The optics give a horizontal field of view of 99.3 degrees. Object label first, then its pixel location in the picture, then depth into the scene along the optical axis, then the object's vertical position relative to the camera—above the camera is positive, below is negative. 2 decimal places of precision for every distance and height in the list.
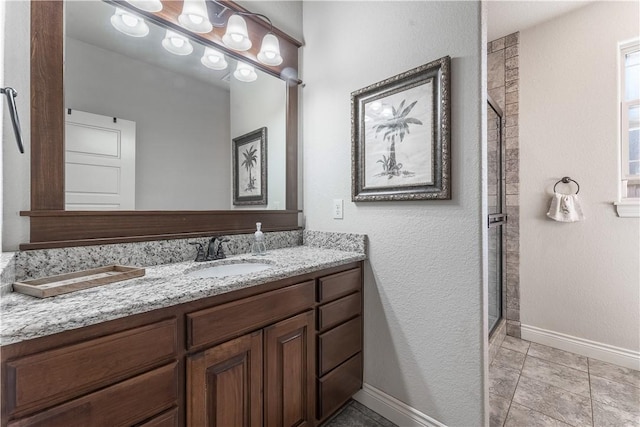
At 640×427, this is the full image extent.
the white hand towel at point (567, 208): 2.16 +0.04
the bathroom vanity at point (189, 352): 0.65 -0.43
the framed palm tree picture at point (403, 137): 1.35 +0.43
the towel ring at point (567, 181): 2.20 +0.27
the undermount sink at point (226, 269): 1.35 -0.29
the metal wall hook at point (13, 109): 0.84 +0.33
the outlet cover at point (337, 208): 1.80 +0.04
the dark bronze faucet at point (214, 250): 1.44 -0.19
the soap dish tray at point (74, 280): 0.82 -0.23
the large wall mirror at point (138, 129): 1.08 +0.43
